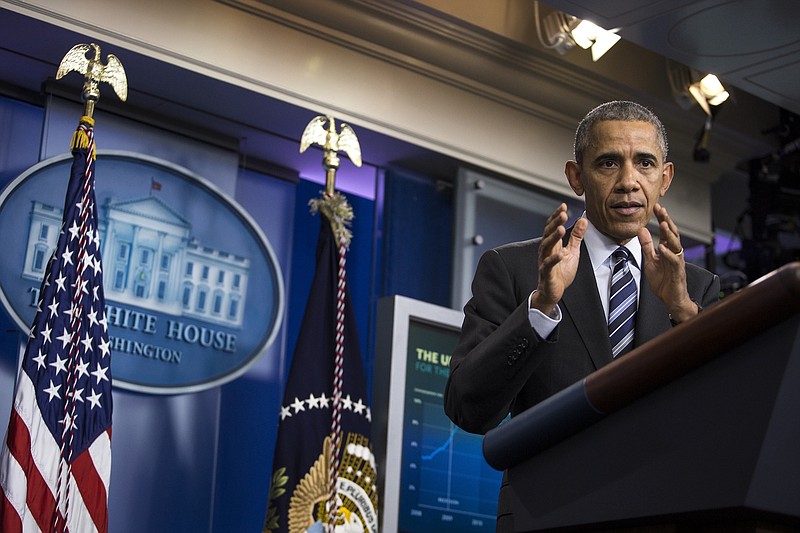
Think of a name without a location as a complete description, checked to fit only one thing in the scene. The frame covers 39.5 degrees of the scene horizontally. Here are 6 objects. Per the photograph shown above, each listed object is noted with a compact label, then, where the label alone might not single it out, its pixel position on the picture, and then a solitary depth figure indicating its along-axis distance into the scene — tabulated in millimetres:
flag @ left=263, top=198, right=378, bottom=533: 4168
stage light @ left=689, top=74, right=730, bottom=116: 5633
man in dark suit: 1576
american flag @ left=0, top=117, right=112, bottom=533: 3531
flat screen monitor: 4602
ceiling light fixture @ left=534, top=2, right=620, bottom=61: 5117
